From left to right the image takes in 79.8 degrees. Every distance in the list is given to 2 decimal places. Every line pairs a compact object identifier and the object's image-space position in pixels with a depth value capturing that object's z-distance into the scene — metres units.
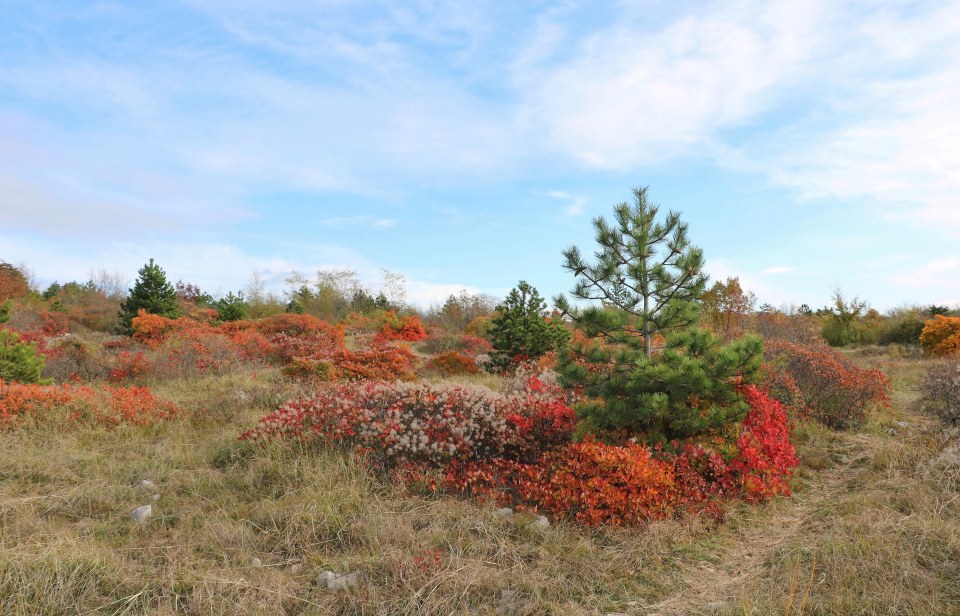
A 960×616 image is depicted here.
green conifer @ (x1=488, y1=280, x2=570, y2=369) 13.56
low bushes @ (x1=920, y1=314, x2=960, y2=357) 15.71
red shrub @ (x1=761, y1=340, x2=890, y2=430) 7.95
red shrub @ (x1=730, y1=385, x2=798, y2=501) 5.14
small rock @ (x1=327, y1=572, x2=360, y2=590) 3.52
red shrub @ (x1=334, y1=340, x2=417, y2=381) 10.85
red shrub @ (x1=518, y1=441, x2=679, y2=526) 4.48
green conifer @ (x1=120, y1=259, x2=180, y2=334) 21.23
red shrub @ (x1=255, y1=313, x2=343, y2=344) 18.02
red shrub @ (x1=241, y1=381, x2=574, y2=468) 5.55
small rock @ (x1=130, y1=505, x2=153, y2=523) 4.45
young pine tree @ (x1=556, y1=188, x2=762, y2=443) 5.05
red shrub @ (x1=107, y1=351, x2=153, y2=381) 11.08
